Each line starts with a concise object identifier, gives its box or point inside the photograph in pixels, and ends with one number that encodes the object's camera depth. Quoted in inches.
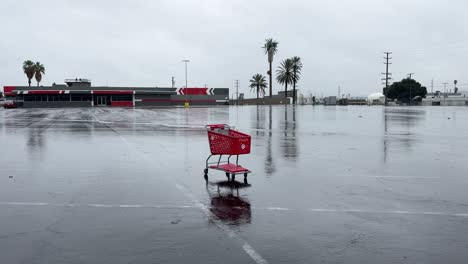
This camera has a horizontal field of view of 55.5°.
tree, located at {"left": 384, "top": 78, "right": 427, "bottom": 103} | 5461.6
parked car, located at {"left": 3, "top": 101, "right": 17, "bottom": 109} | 3127.0
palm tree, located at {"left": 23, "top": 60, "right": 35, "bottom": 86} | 4281.5
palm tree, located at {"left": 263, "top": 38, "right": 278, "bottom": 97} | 4382.4
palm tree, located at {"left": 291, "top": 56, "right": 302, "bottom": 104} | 4662.9
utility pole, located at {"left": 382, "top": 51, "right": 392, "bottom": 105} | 4010.8
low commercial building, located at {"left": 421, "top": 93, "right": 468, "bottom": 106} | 5082.2
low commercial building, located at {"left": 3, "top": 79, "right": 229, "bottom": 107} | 3336.6
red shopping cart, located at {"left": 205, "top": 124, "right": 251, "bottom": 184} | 350.1
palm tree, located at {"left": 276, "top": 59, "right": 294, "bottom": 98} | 4662.9
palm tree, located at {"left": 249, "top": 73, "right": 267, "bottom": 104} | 5684.1
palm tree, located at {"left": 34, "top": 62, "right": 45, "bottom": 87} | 4351.4
